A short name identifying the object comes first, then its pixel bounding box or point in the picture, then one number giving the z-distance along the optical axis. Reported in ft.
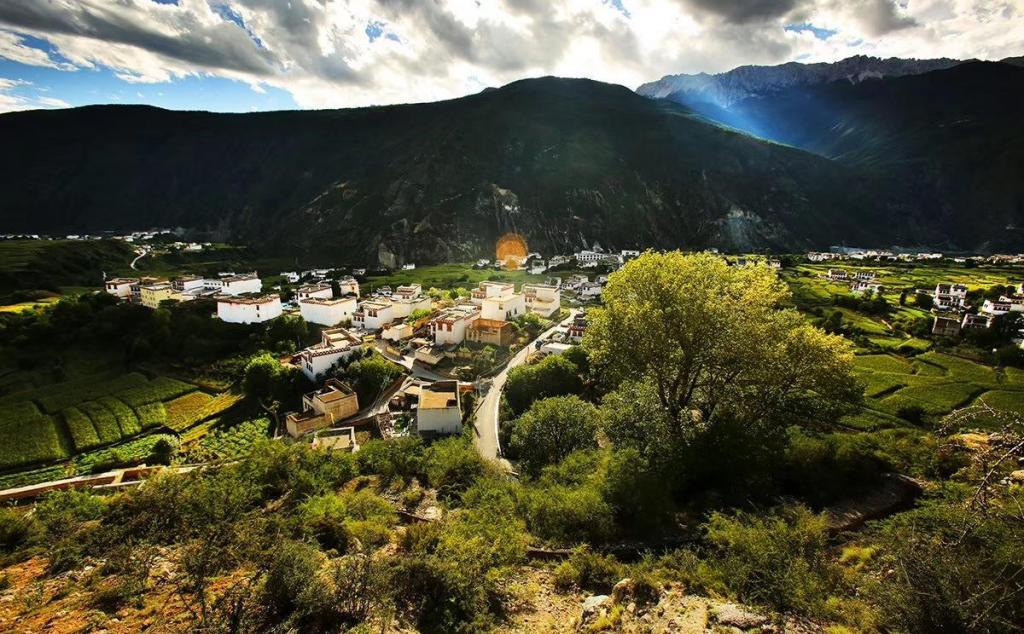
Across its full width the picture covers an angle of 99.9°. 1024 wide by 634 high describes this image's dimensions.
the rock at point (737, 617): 25.59
